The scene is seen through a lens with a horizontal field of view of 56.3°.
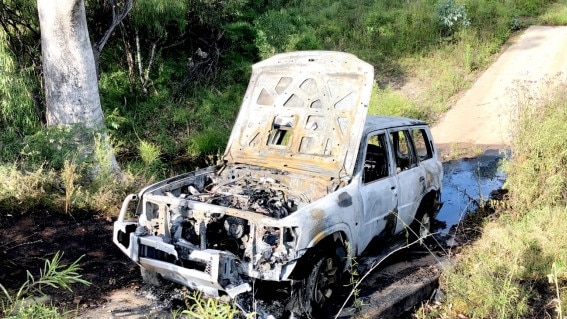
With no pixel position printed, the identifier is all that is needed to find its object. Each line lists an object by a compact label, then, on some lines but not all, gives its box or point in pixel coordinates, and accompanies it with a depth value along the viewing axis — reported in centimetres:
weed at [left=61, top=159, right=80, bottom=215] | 682
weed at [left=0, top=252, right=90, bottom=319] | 373
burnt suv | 462
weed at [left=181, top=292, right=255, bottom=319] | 356
